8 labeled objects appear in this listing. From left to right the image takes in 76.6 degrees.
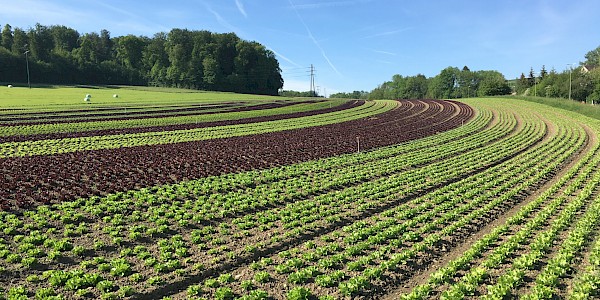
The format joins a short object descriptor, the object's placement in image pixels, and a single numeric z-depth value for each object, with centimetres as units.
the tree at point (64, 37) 17150
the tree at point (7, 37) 14700
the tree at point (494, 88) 13638
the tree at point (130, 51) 16250
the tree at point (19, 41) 13975
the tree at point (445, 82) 18750
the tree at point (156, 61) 15125
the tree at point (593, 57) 15838
